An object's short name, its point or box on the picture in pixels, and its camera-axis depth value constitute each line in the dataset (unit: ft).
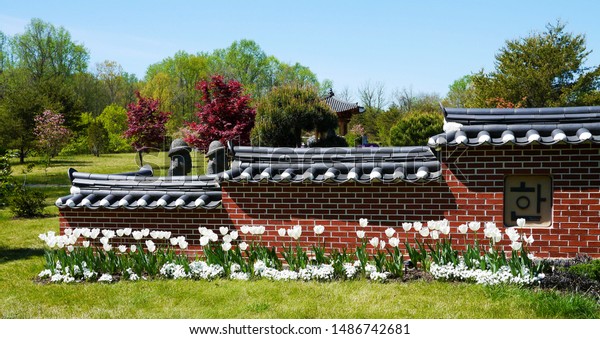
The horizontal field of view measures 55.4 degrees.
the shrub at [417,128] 83.30
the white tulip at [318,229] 20.73
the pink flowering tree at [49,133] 85.35
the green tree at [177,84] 154.20
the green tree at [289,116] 56.34
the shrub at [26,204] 44.29
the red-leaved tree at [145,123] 99.91
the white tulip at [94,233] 22.61
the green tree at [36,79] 92.48
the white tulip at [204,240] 21.26
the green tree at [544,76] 96.89
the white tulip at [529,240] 19.30
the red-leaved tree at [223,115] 65.51
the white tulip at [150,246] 21.76
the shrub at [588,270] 18.49
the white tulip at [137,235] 21.79
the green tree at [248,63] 180.86
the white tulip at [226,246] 20.93
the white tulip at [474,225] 19.63
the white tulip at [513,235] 18.78
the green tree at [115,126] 125.80
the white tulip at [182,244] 21.56
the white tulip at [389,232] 20.66
